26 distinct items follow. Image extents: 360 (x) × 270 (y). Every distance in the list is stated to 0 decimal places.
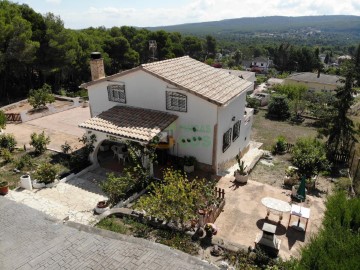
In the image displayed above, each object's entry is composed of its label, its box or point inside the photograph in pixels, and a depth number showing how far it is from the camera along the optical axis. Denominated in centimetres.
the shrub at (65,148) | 1873
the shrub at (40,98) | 2886
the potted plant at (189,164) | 1689
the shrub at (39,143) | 1875
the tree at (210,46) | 13525
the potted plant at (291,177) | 1658
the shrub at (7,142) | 1923
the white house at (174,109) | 1597
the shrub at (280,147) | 2256
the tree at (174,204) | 1096
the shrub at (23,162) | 1673
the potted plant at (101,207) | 1265
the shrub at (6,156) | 1738
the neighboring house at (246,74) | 5855
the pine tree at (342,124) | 2033
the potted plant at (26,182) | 1443
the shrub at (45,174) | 1490
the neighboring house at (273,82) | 6664
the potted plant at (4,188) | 1381
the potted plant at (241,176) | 1602
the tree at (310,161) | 1677
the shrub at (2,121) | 1962
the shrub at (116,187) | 1311
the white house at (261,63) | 12669
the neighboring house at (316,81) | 5881
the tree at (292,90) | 4642
